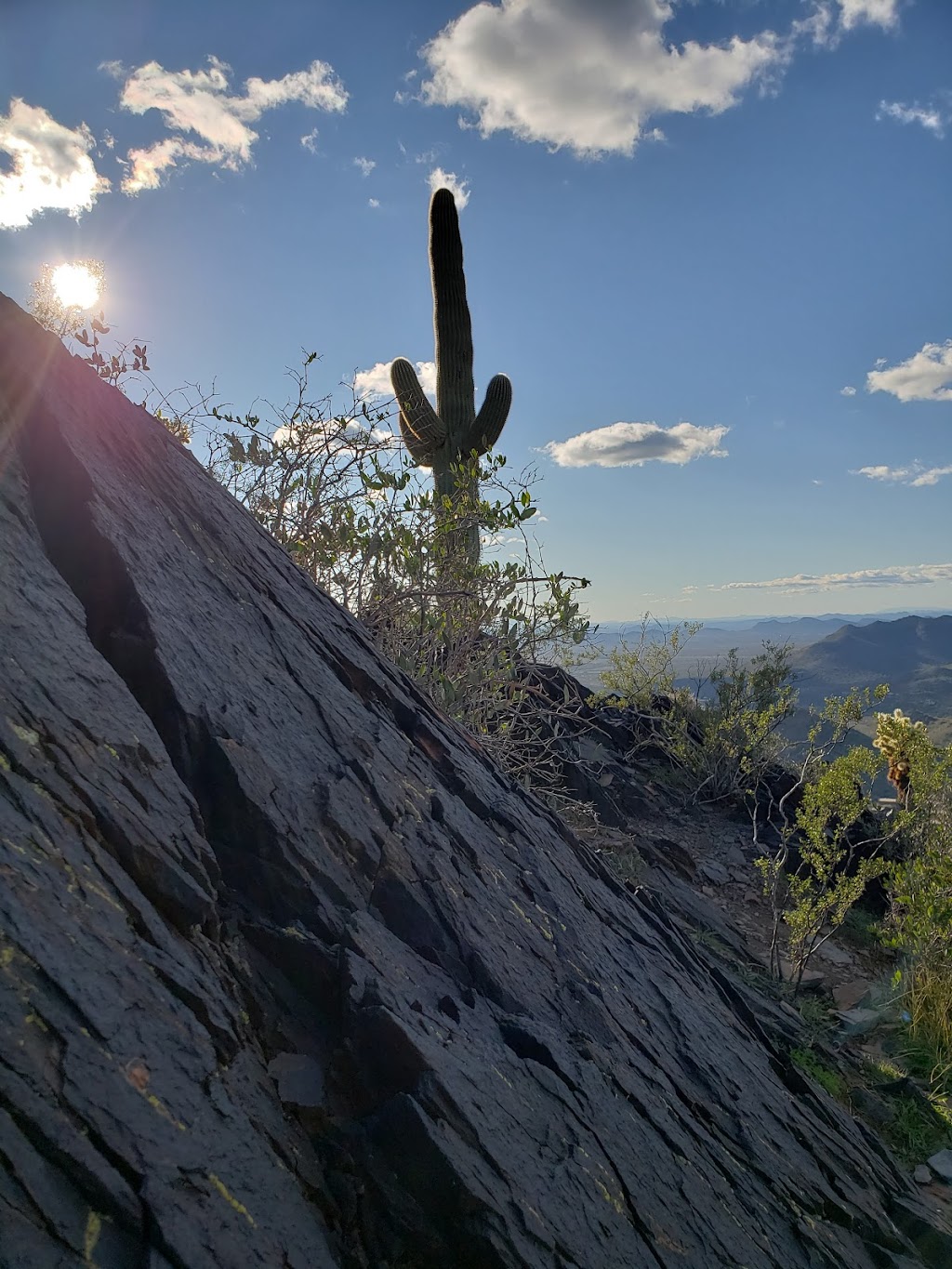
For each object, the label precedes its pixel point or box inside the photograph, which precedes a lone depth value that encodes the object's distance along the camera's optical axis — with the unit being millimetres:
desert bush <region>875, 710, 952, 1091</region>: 6379
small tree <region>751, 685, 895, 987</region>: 6719
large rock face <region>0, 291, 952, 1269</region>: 1582
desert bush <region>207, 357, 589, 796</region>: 6867
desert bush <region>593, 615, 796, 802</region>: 12227
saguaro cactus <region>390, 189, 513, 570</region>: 13180
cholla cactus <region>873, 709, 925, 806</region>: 11565
